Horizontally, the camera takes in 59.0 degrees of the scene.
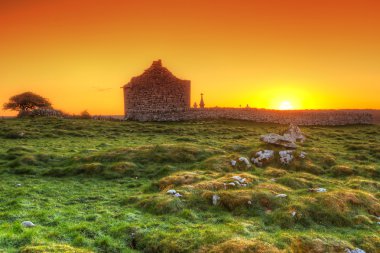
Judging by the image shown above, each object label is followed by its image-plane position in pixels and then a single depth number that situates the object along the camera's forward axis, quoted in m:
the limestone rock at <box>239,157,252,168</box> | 21.36
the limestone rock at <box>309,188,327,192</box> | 15.48
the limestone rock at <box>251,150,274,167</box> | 22.28
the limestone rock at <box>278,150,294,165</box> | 22.23
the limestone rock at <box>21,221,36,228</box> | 11.80
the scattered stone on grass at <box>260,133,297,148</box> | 23.95
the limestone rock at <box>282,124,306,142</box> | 25.59
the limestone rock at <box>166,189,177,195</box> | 15.09
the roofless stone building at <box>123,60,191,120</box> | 59.28
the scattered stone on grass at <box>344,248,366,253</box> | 10.36
